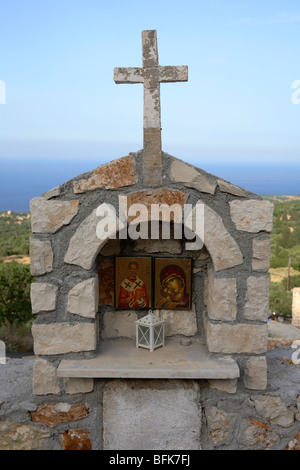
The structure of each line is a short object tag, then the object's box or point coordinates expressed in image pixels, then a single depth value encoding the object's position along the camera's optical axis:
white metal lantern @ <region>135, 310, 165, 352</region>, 3.30
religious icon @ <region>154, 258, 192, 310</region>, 3.46
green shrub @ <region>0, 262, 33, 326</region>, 7.65
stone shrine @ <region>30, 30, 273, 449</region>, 2.95
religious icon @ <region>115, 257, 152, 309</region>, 3.47
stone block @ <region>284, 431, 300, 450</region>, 3.22
